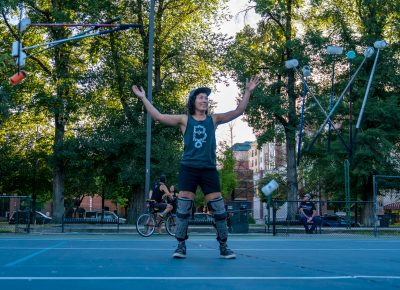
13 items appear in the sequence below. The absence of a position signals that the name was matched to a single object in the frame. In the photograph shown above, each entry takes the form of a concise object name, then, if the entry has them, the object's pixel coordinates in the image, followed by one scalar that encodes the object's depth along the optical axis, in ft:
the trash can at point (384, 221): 87.89
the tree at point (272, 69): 118.11
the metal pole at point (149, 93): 77.30
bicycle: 57.41
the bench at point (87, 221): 74.72
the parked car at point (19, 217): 65.57
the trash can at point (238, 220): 74.79
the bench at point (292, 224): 67.87
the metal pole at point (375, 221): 65.47
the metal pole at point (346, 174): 106.40
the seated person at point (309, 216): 69.87
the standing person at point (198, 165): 23.40
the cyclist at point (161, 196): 56.90
